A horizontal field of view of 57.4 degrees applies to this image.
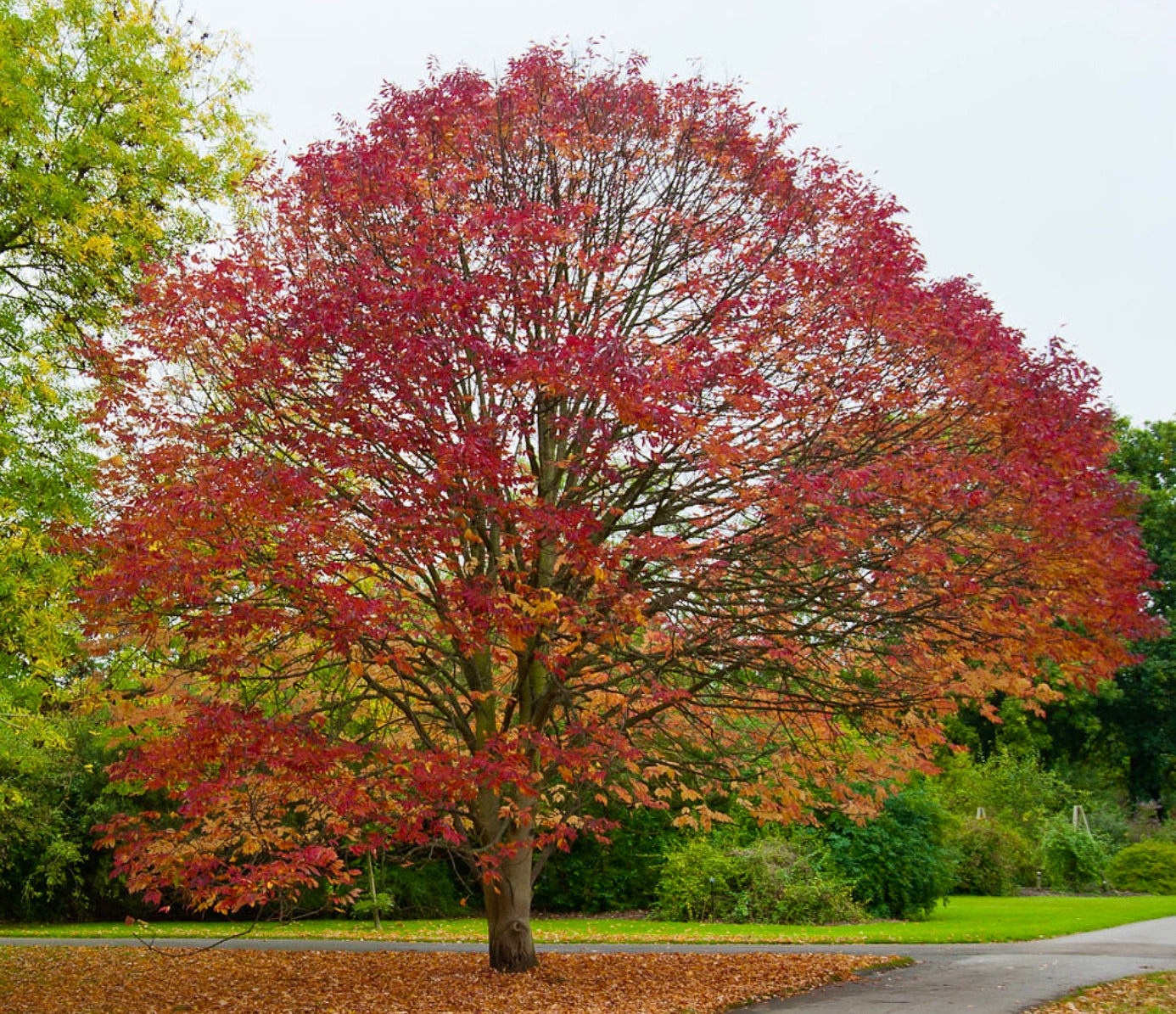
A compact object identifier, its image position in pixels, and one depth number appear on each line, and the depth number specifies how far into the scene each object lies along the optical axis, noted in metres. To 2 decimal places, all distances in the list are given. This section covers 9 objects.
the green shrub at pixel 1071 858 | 25.81
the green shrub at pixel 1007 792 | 26.39
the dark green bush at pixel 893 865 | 19.42
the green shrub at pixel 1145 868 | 24.45
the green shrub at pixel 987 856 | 23.69
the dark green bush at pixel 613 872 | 22.19
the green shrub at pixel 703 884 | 19.41
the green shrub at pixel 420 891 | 21.09
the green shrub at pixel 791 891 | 18.62
